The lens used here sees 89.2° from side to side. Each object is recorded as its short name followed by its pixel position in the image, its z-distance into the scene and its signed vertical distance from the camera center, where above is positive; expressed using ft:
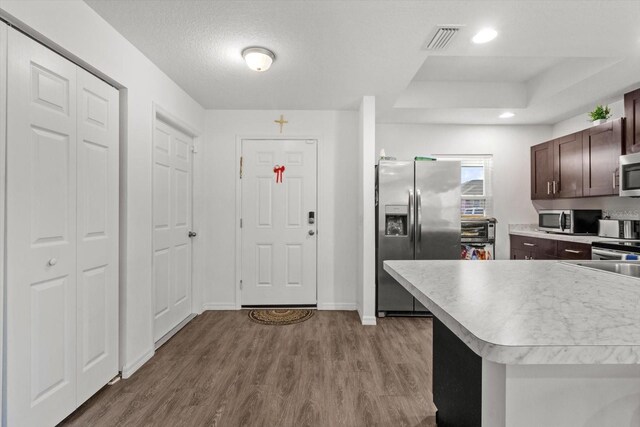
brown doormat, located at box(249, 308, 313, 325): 11.22 -3.80
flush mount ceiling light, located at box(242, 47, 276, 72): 7.89 +3.81
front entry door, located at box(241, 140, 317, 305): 12.72 -0.39
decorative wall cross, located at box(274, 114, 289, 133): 12.56 +3.49
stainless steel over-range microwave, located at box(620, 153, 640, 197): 9.71 +1.13
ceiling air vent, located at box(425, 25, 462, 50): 6.93 +3.93
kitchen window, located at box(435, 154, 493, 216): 14.64 +1.25
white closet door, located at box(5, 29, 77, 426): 4.86 -0.40
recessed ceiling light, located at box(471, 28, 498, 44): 7.07 +3.94
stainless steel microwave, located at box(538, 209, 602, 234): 12.06 -0.34
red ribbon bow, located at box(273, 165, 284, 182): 12.69 +1.57
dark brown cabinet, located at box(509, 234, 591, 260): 10.78 -1.37
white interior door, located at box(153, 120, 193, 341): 9.29 -0.51
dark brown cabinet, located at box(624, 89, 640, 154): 9.88 +2.80
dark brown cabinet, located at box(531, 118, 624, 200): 10.73 +1.81
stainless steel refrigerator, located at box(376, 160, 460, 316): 11.73 -0.13
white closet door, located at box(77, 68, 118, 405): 6.24 -0.48
